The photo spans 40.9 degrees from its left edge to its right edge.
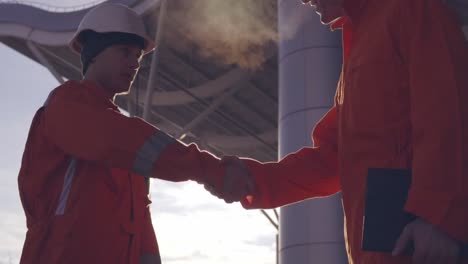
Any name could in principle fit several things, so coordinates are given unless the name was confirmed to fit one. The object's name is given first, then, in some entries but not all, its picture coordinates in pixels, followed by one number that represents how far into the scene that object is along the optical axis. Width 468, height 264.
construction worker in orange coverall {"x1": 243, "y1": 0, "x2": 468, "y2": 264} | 2.57
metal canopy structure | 19.27
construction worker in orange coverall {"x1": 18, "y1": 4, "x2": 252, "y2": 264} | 3.45
